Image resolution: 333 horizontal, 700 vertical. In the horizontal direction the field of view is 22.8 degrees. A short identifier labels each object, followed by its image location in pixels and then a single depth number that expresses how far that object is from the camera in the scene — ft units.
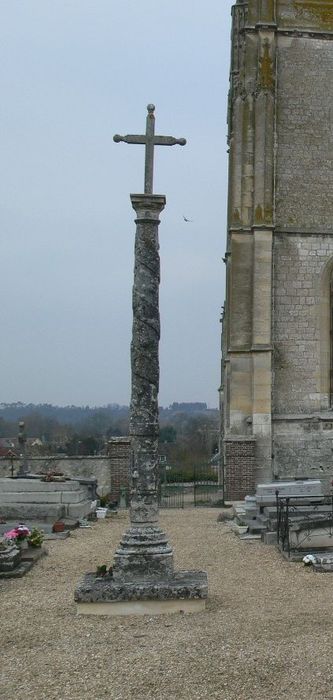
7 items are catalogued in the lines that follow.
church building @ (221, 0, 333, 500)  67.97
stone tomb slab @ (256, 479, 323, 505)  51.44
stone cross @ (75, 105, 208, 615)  28.12
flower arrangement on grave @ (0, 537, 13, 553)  36.63
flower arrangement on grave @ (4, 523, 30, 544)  39.20
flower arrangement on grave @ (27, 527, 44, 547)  39.88
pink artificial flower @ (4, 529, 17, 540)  38.85
